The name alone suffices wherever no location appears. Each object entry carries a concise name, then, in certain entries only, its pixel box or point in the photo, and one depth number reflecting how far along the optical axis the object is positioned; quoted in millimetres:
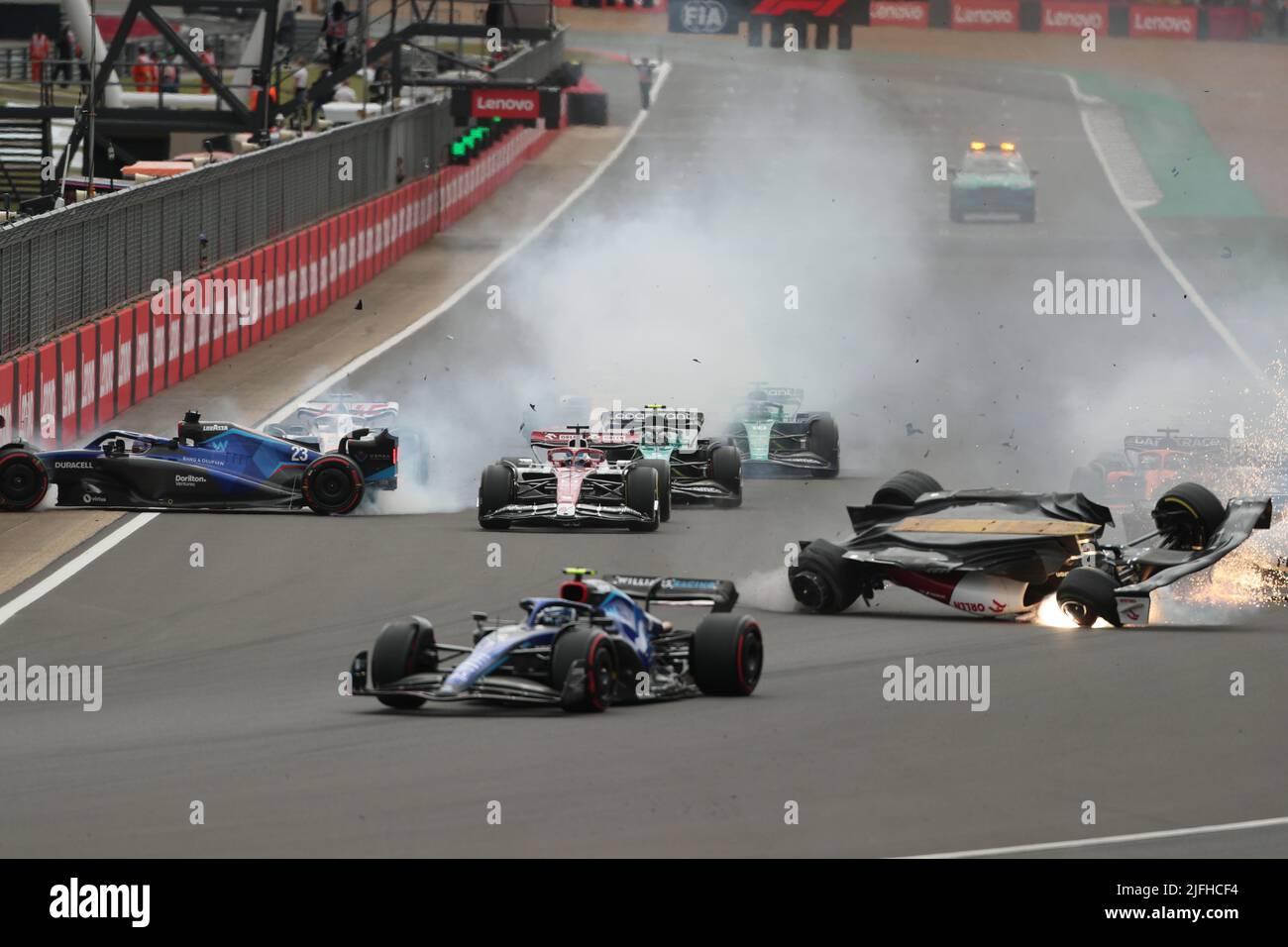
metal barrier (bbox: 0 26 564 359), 28109
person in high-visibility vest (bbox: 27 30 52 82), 65125
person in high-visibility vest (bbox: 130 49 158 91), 65812
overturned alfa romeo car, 18219
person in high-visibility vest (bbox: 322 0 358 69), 56156
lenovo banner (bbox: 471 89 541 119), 54031
